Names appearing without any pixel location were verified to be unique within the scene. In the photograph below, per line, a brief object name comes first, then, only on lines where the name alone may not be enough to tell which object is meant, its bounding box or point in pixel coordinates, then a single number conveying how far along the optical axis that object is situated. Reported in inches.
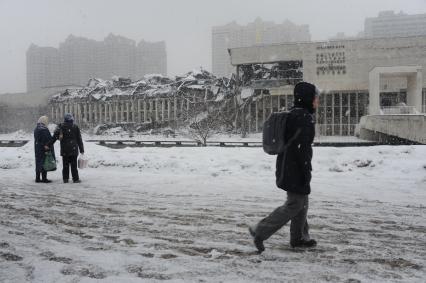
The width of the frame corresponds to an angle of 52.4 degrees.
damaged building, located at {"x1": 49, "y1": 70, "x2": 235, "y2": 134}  2066.3
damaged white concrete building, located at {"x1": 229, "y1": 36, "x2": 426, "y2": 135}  1615.4
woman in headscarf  434.6
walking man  180.7
